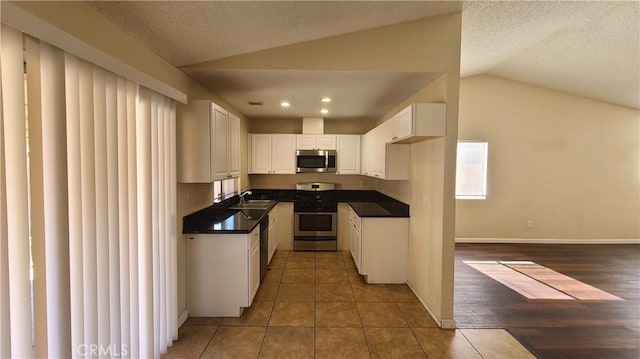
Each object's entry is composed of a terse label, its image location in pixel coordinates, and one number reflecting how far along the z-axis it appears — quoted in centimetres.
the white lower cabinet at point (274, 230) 432
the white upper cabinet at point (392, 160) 367
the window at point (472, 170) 547
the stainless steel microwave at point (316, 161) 513
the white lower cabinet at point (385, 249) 362
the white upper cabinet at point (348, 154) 521
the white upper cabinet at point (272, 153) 521
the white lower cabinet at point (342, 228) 501
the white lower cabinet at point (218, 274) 277
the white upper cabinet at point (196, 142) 270
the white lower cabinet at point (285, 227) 505
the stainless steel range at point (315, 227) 498
